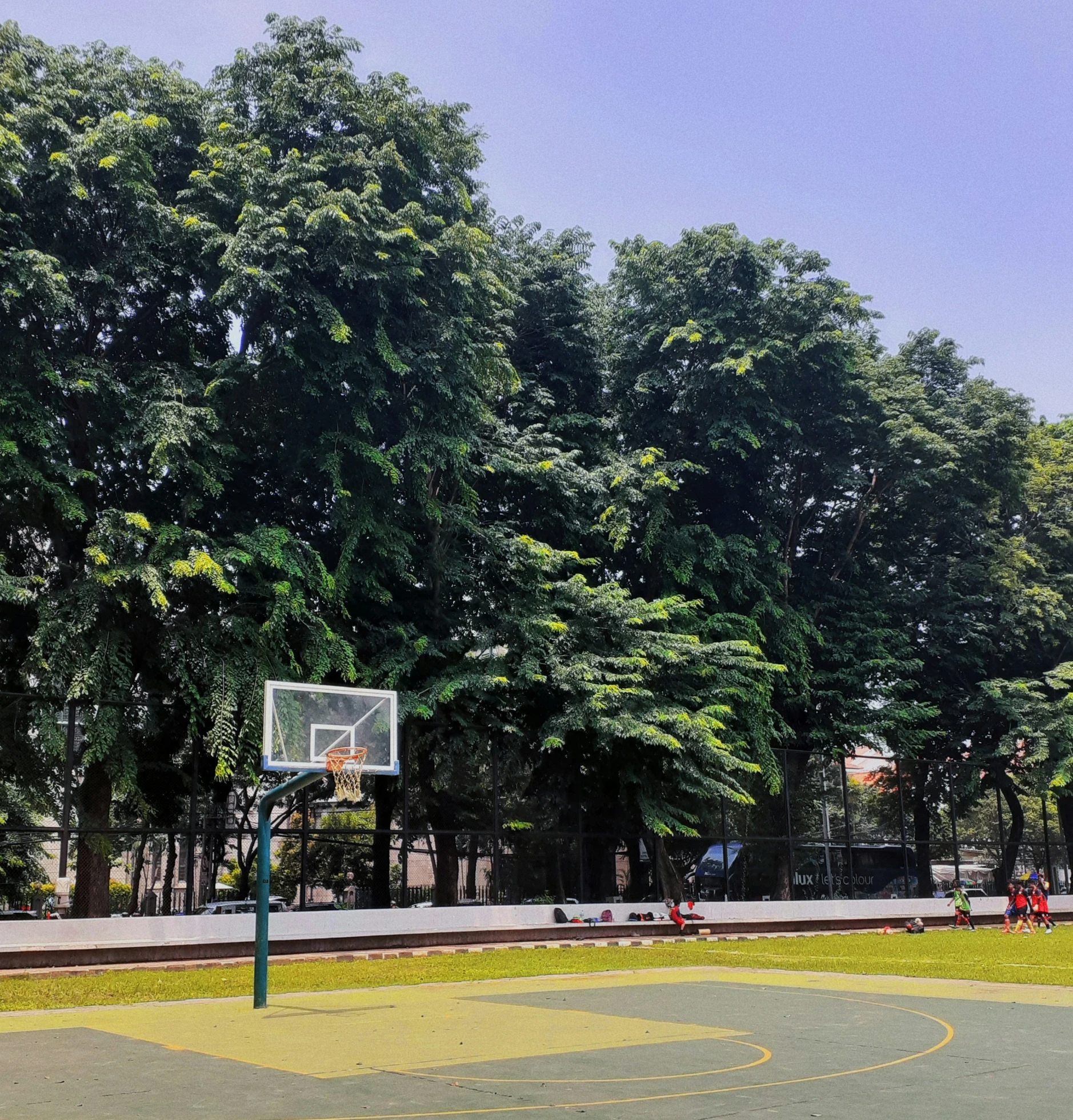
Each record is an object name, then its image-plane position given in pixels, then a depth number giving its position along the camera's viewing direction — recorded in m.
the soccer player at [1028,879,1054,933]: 29.19
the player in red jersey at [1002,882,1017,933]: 28.59
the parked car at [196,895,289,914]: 23.20
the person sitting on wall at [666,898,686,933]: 26.80
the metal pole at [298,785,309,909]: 24.67
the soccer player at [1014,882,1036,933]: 28.41
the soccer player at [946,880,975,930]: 30.55
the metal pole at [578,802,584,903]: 28.72
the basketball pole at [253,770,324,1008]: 12.86
